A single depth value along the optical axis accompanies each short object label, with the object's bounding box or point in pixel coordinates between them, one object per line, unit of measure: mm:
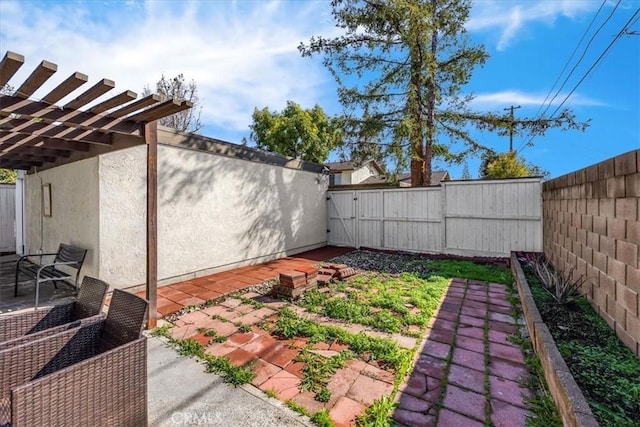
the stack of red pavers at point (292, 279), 4316
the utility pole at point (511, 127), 8391
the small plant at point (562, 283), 3225
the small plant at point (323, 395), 2113
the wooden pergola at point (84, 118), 2125
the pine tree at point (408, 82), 8125
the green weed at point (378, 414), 1855
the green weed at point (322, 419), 1858
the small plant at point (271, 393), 2154
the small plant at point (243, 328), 3249
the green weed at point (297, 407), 1975
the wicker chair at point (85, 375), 1292
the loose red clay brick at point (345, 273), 5332
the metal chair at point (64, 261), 4254
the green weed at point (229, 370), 2342
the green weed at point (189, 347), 2762
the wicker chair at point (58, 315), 1943
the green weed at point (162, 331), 3137
